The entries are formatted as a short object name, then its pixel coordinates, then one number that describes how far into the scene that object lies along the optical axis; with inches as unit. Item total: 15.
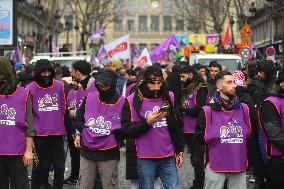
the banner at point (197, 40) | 1639.0
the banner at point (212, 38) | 1590.8
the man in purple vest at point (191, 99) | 382.0
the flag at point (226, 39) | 1410.8
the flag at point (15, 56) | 1093.1
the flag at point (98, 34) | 1683.1
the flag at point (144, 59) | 969.7
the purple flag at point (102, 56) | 1185.7
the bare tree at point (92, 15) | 1798.0
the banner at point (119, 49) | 1021.8
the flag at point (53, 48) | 1230.0
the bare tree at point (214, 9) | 1564.1
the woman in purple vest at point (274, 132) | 265.0
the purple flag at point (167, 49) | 1311.5
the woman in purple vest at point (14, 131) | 269.6
